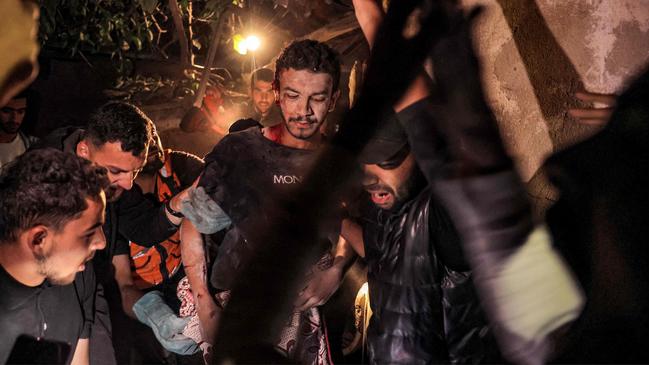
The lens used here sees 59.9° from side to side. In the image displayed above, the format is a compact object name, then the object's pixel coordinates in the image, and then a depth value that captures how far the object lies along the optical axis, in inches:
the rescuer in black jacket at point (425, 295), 99.4
